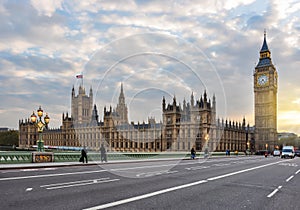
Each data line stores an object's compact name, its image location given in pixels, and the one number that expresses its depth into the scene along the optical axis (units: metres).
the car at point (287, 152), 61.23
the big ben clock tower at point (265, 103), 138.75
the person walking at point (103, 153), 31.83
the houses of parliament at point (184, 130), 96.38
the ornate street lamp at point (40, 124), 30.33
